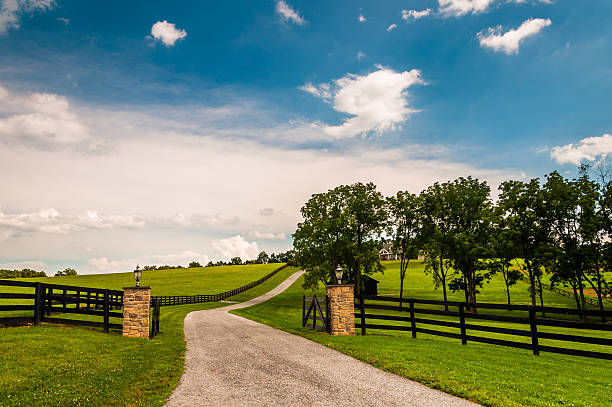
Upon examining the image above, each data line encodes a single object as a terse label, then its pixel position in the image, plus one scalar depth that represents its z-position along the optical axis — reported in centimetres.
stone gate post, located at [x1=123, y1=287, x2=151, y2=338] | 1455
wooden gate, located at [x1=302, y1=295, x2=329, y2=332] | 1623
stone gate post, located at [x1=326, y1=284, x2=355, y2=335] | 1537
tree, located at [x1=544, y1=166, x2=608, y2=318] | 3469
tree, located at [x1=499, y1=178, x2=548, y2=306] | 3706
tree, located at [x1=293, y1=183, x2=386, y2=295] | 4250
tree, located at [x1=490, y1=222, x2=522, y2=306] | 3706
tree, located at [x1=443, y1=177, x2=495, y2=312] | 3731
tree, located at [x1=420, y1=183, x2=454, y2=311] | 3934
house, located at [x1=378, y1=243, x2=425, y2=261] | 14745
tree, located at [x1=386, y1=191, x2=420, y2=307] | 4347
